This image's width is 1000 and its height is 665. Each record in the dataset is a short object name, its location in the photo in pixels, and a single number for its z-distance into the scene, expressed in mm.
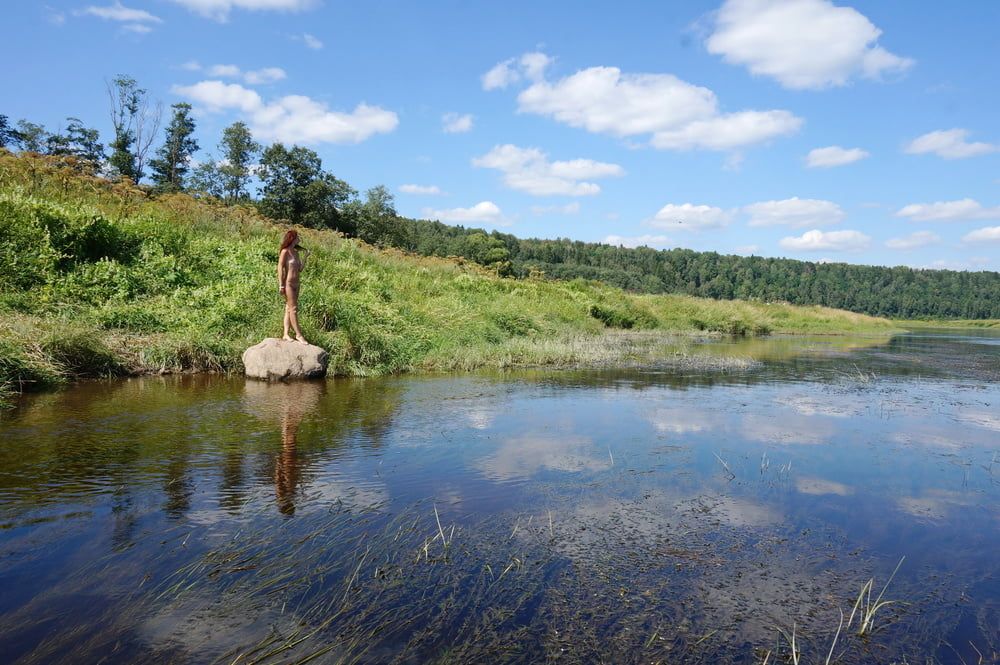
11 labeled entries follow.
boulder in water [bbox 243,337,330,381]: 11000
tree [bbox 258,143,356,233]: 43656
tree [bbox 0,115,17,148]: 60688
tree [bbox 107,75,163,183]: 52341
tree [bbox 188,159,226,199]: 64750
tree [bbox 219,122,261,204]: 63406
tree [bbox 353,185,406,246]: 54391
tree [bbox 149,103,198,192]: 61062
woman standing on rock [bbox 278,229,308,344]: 11296
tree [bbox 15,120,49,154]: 63359
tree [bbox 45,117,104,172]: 56269
